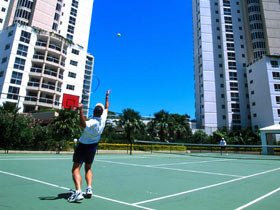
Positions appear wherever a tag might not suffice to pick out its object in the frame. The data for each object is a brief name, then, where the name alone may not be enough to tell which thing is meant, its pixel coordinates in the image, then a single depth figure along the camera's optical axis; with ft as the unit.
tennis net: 88.21
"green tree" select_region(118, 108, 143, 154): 116.37
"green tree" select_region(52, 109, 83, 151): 72.74
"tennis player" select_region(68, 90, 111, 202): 12.07
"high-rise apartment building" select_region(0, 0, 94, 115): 130.21
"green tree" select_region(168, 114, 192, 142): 130.41
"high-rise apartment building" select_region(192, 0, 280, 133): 194.29
